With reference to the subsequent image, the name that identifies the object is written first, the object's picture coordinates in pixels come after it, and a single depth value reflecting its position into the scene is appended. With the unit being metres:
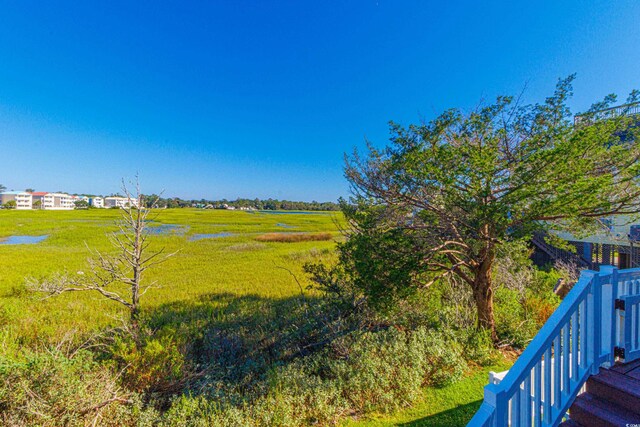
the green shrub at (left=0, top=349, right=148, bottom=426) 2.93
